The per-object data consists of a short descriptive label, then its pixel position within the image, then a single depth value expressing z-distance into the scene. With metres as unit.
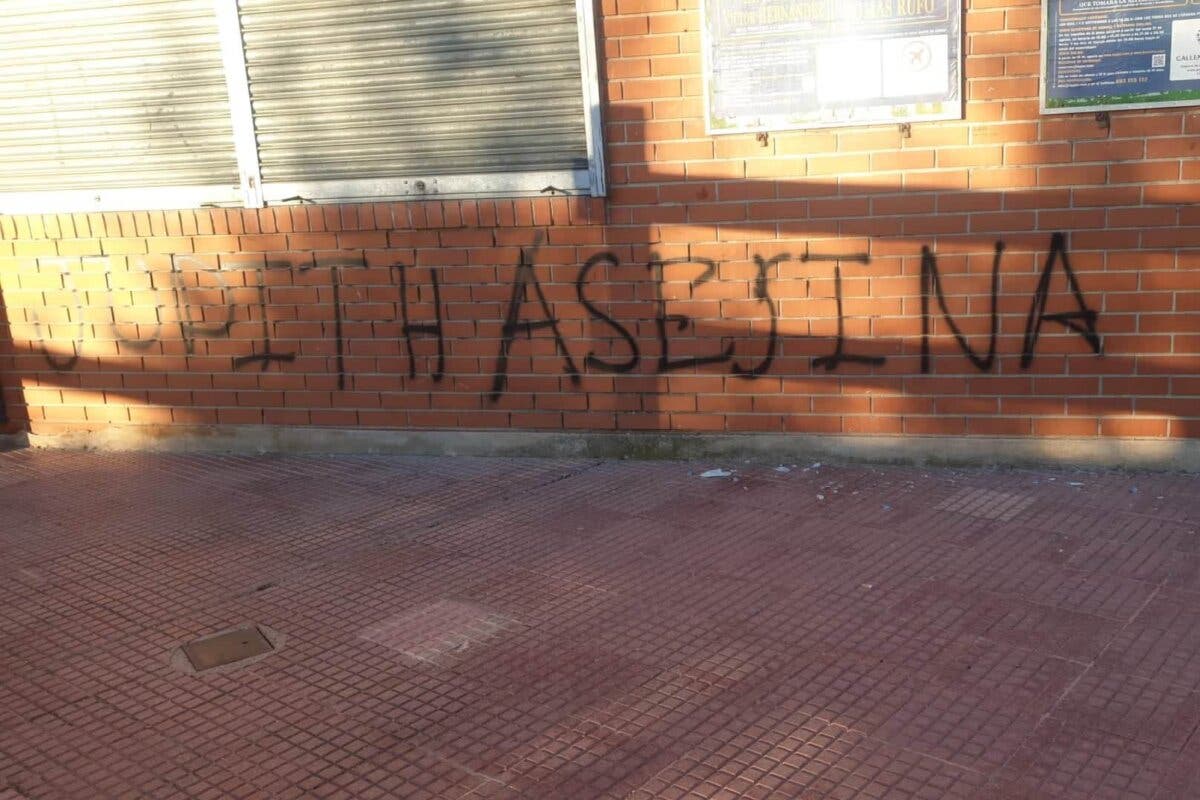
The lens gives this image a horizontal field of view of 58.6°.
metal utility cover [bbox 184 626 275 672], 4.27
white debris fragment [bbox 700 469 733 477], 6.35
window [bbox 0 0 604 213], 6.33
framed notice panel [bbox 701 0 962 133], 5.68
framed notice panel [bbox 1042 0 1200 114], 5.39
